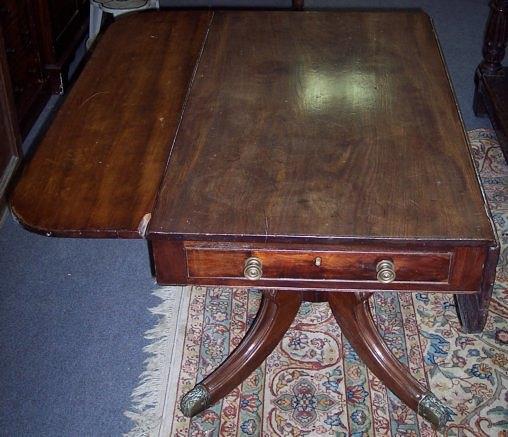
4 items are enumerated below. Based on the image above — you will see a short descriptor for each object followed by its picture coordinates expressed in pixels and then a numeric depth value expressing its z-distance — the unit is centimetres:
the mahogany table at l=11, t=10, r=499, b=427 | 132
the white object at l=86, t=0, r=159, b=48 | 295
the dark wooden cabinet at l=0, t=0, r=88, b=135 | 262
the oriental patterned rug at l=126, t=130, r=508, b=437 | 175
